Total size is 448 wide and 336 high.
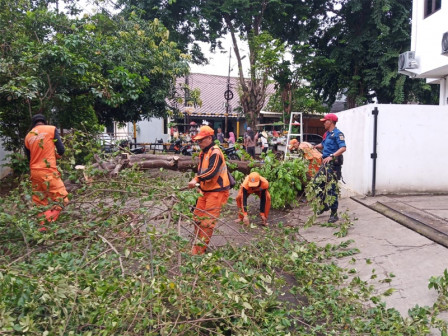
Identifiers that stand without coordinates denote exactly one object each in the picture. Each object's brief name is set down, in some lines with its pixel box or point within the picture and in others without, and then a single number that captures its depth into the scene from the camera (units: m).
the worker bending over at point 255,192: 5.64
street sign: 21.08
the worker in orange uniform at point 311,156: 6.28
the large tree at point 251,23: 14.85
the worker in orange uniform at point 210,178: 4.30
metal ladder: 7.36
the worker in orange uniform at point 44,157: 4.60
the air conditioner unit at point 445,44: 8.11
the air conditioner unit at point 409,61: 9.91
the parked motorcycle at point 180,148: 14.34
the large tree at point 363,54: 14.12
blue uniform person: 5.24
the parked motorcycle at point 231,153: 12.05
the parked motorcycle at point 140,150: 13.57
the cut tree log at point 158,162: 5.74
